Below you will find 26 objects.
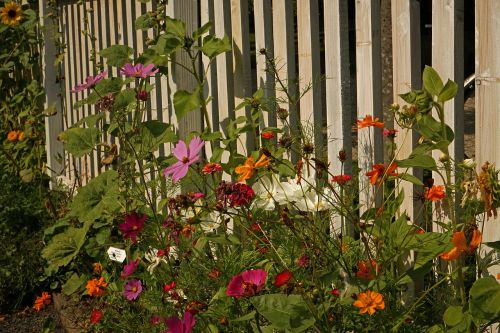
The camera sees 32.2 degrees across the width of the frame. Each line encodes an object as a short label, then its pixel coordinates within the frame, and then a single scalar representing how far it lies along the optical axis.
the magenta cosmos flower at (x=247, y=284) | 1.94
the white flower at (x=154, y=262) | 2.86
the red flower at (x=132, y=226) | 2.66
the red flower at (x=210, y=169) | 2.44
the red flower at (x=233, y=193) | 2.06
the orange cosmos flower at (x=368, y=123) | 2.45
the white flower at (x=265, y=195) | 2.75
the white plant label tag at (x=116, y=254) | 3.41
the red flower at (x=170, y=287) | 2.54
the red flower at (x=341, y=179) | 2.35
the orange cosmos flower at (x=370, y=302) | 2.05
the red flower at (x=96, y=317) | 3.07
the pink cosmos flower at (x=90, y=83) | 3.42
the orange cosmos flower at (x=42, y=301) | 3.74
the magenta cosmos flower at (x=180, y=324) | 2.10
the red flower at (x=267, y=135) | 2.97
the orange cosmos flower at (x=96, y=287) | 3.22
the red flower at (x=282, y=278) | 1.94
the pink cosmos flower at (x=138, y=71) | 3.35
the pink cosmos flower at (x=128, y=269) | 2.73
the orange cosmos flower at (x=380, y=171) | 2.30
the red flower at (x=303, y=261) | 2.21
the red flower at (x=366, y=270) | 2.31
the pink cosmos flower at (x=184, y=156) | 2.55
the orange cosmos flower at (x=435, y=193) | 2.32
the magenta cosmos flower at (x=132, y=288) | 2.83
